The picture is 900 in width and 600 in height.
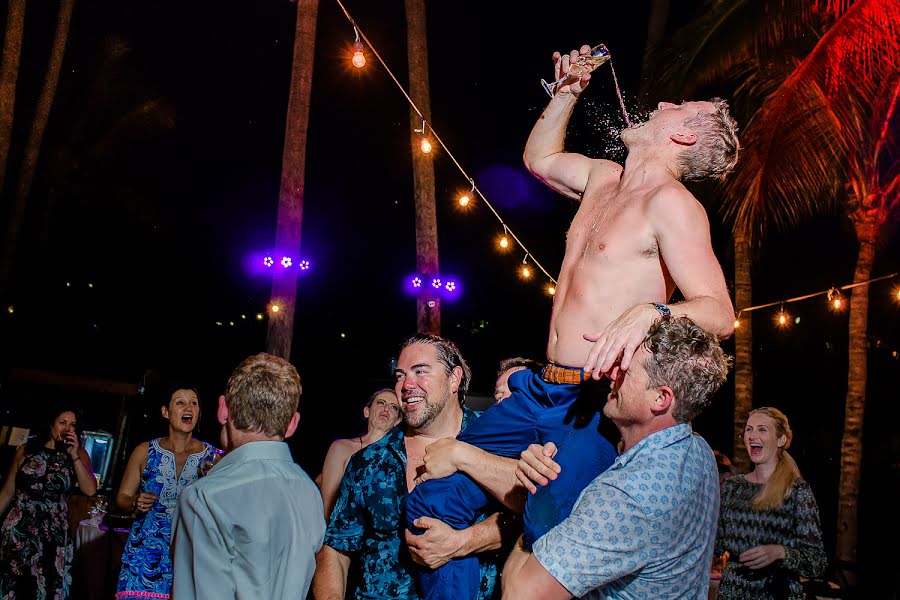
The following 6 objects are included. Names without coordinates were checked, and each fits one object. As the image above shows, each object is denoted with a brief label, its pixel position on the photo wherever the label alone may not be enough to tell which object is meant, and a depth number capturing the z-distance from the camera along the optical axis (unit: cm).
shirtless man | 231
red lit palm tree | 816
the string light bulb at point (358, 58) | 753
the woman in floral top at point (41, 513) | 641
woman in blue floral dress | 482
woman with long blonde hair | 495
